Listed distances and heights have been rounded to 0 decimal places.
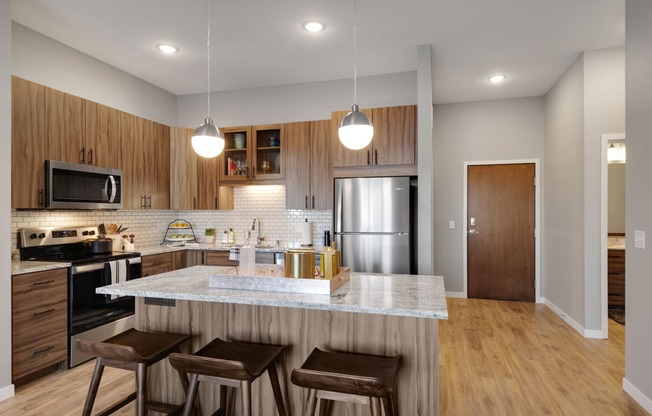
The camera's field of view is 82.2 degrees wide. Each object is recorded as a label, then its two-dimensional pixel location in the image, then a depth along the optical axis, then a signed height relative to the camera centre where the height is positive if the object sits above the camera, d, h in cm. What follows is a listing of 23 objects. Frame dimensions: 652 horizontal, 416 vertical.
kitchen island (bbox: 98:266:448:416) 184 -62
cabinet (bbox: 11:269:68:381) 276 -85
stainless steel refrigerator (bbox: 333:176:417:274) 382 -13
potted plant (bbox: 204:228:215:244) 509 -32
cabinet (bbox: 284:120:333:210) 438 +54
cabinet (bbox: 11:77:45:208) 296 +56
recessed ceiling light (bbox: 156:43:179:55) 372 +165
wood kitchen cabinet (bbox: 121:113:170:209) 412 +57
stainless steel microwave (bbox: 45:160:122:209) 323 +24
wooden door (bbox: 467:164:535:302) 542 -30
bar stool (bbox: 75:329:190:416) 182 -71
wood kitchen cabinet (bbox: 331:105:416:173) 392 +72
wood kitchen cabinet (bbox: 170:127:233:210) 480 +44
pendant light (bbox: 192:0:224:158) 237 +46
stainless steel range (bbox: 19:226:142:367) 317 -57
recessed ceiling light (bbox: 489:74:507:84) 456 +164
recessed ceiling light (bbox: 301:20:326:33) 327 +165
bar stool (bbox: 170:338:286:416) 164 -71
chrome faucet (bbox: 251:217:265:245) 497 -21
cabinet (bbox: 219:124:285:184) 465 +72
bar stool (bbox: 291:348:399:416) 148 -71
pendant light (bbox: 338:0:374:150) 221 +48
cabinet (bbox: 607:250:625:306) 480 -87
